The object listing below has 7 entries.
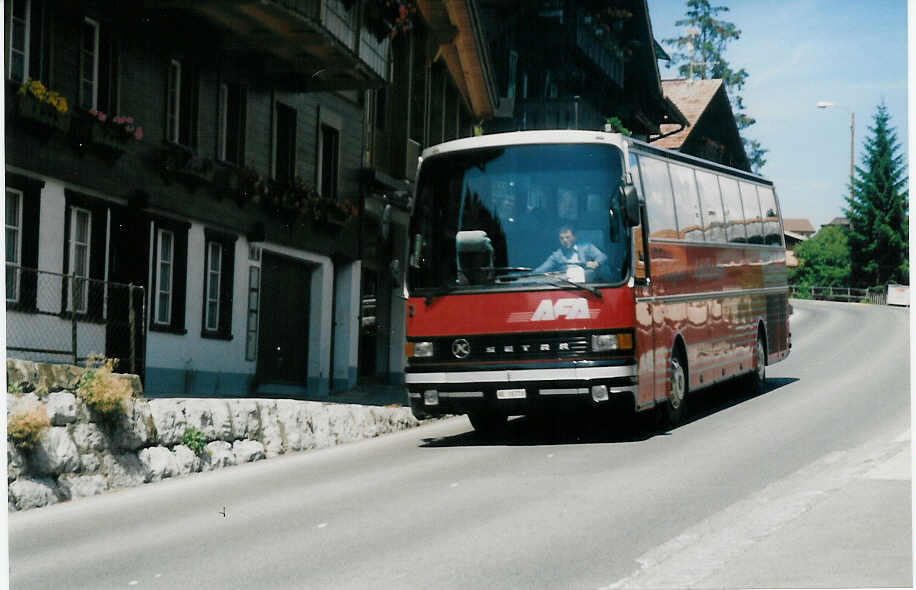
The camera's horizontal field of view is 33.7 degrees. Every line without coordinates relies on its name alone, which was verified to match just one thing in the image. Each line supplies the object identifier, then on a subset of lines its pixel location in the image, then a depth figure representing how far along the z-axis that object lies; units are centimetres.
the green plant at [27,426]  1172
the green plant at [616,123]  3844
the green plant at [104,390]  1278
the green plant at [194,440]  1399
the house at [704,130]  4538
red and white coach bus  1430
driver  1439
